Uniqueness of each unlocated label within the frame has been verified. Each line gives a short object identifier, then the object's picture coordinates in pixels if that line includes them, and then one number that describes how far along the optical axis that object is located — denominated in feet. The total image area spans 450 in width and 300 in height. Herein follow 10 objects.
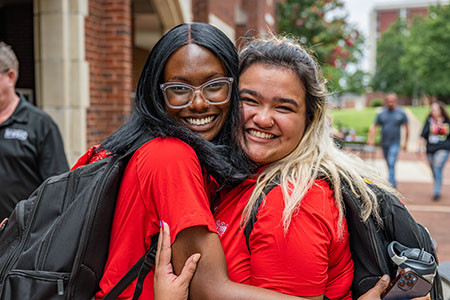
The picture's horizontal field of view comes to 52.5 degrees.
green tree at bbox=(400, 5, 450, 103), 109.81
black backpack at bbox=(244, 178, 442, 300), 5.67
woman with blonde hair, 5.26
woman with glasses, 5.03
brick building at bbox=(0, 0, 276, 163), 17.66
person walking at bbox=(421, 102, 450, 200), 29.93
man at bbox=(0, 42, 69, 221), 10.67
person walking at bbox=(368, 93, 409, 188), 31.48
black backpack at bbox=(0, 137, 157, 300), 5.07
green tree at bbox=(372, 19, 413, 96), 238.89
